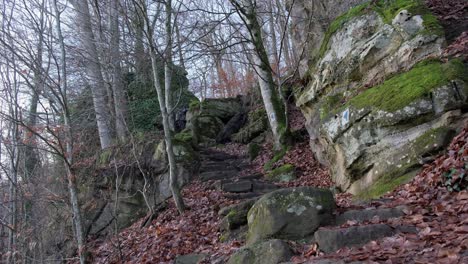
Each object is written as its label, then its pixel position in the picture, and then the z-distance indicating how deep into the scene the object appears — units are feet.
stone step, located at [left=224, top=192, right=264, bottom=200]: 28.60
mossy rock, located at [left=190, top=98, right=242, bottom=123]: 54.75
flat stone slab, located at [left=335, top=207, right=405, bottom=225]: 14.47
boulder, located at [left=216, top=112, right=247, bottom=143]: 51.85
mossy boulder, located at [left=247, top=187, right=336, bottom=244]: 15.61
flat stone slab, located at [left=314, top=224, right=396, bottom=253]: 12.53
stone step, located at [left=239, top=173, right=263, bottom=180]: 33.89
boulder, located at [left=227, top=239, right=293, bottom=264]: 13.08
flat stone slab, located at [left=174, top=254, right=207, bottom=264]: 18.42
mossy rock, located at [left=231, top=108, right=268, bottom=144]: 47.42
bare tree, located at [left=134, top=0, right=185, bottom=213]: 26.91
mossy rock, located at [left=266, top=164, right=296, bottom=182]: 32.14
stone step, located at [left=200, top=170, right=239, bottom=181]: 35.24
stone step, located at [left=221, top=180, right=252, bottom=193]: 30.09
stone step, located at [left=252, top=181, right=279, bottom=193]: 30.31
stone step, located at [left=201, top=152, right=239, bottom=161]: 41.97
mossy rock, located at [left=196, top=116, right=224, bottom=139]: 52.24
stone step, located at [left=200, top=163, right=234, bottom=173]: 37.76
